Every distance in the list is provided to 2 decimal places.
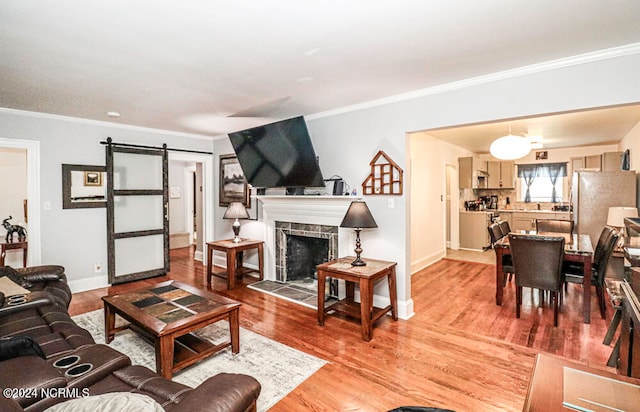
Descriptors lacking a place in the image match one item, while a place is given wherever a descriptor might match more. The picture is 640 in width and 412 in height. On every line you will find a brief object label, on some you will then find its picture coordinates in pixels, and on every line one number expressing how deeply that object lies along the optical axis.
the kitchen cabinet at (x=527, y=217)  6.96
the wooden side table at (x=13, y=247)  4.82
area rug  2.22
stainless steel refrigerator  4.41
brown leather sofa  1.22
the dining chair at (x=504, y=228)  4.72
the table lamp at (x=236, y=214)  4.75
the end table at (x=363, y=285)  2.89
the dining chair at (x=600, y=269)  3.17
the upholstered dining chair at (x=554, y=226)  4.90
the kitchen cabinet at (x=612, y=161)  5.69
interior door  4.60
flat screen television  3.52
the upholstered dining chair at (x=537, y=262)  3.14
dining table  3.20
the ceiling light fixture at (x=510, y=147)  4.20
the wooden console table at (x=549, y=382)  0.97
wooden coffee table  2.13
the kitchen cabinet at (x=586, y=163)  6.50
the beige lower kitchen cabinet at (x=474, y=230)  6.91
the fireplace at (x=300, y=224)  3.87
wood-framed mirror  4.21
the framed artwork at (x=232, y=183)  5.23
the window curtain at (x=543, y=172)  7.40
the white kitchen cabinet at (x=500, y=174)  7.79
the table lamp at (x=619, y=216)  3.82
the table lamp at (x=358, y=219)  3.20
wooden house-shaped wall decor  3.41
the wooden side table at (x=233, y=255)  4.34
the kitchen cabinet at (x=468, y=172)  7.01
